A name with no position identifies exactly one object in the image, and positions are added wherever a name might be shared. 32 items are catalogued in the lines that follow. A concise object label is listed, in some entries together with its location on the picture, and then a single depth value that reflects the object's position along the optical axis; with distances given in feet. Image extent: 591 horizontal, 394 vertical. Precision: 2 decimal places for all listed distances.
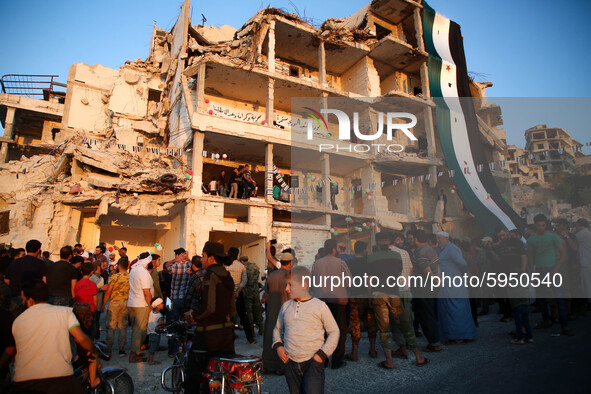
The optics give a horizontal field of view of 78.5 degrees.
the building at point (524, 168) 140.31
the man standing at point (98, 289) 23.20
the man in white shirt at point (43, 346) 9.59
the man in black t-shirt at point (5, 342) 9.84
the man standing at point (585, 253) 21.22
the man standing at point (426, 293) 21.48
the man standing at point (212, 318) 12.33
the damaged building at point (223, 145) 51.47
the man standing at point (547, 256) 20.22
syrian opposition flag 63.67
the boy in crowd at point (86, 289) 19.90
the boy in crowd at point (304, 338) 11.03
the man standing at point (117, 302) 22.25
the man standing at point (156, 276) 24.12
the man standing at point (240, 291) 23.61
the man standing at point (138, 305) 21.11
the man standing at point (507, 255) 22.67
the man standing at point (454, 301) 22.08
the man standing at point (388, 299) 19.24
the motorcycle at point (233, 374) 11.89
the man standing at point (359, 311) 21.24
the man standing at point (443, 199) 74.08
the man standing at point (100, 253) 32.26
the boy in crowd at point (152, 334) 21.13
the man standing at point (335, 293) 19.01
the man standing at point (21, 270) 17.79
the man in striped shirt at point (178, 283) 22.26
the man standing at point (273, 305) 18.83
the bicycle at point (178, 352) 14.94
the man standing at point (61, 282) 17.74
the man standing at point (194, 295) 12.87
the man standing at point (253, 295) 26.84
